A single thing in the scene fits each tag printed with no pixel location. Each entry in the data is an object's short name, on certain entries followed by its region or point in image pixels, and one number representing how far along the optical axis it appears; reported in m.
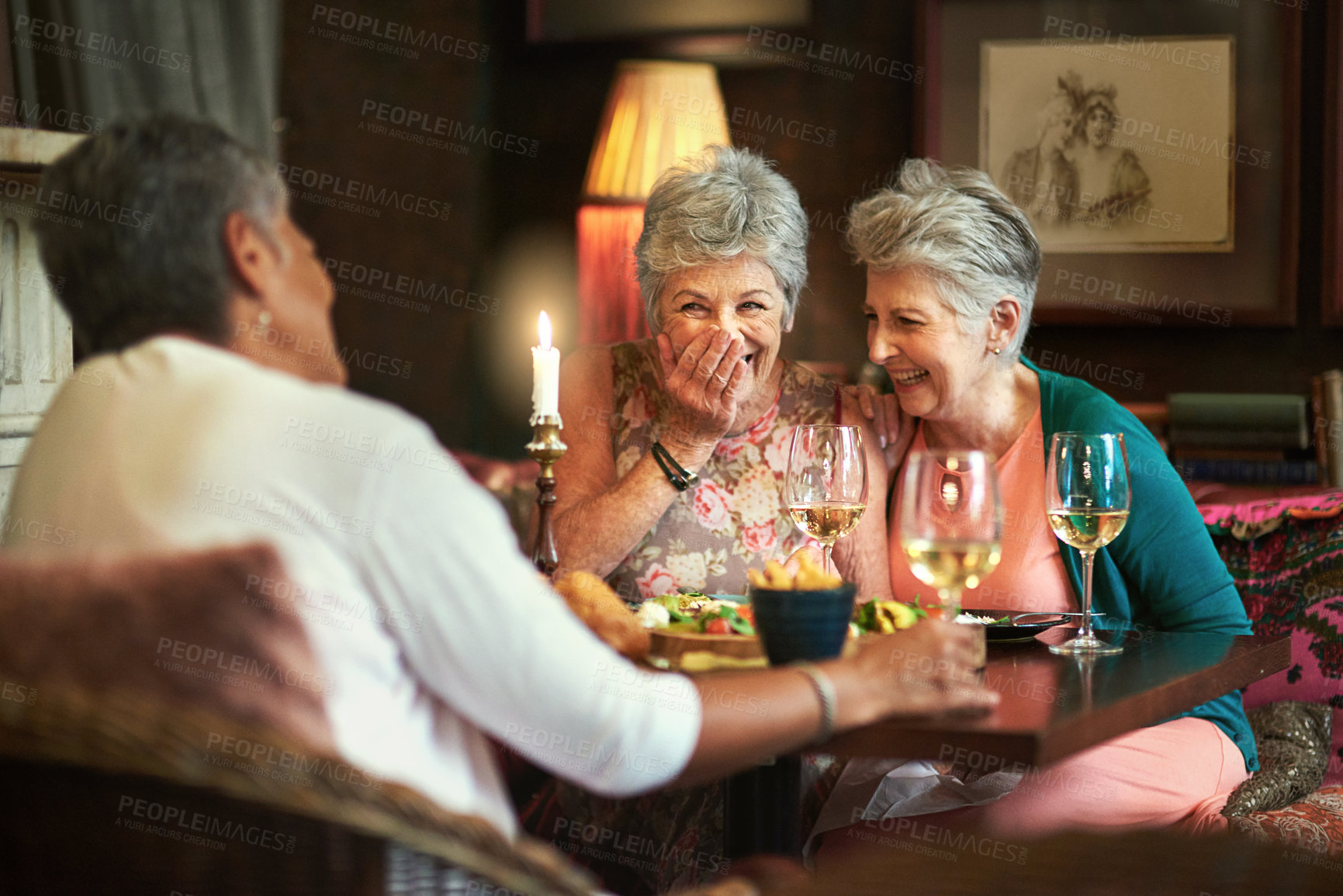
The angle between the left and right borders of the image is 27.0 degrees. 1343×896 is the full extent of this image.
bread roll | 2.61
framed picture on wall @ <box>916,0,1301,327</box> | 4.24
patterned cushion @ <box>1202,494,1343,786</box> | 3.23
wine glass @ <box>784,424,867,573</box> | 2.79
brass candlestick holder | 2.79
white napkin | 2.93
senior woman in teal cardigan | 2.89
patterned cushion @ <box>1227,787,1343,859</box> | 2.90
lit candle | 2.78
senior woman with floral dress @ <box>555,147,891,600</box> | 3.10
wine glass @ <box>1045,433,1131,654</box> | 2.74
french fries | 2.53
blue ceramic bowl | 2.49
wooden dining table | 2.41
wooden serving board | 2.56
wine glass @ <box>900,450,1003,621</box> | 2.51
